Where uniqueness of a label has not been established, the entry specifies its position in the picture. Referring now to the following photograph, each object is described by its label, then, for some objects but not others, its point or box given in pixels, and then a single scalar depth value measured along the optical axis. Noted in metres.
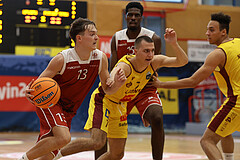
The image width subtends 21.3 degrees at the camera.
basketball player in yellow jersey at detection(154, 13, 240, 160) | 7.01
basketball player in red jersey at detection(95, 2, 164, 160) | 7.85
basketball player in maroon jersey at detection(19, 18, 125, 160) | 6.74
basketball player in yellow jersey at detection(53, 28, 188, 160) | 7.57
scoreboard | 17.87
